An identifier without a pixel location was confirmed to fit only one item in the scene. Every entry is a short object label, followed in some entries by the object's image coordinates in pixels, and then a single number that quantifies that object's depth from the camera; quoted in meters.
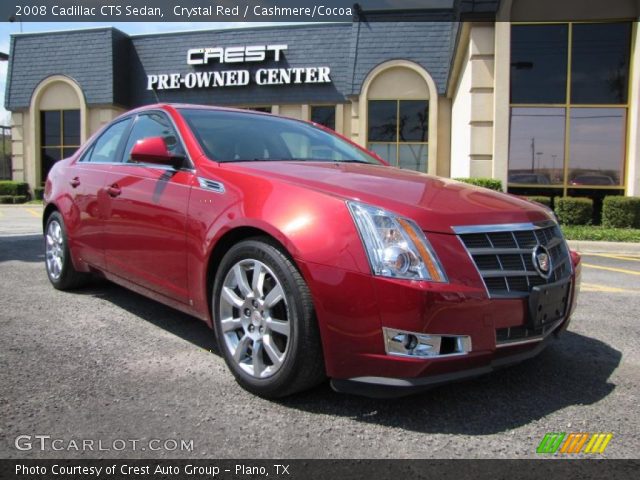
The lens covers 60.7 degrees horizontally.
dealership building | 12.15
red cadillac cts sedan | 2.34
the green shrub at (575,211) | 11.44
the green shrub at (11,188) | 22.23
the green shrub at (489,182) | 11.31
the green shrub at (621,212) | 10.98
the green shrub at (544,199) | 11.30
